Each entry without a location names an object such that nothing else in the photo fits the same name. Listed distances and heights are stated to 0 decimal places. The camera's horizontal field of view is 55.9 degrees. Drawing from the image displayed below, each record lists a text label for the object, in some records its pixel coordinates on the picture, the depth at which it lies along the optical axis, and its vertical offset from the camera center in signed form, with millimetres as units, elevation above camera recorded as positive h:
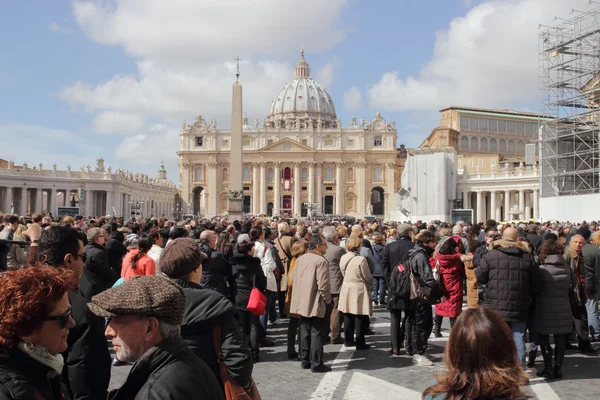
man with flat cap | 2256 -494
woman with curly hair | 2209 -456
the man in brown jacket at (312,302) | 7000 -995
